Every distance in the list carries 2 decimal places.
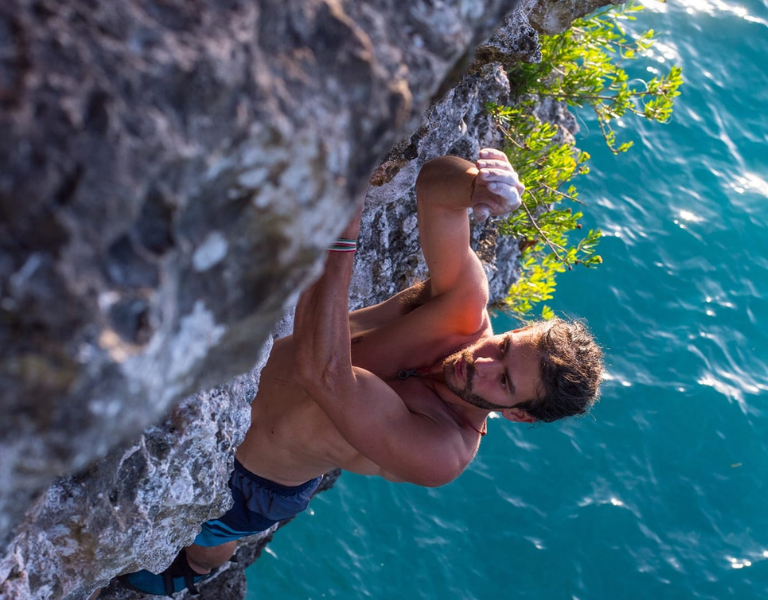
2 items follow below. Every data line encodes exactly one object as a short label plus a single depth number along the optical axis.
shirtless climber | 2.63
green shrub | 4.90
